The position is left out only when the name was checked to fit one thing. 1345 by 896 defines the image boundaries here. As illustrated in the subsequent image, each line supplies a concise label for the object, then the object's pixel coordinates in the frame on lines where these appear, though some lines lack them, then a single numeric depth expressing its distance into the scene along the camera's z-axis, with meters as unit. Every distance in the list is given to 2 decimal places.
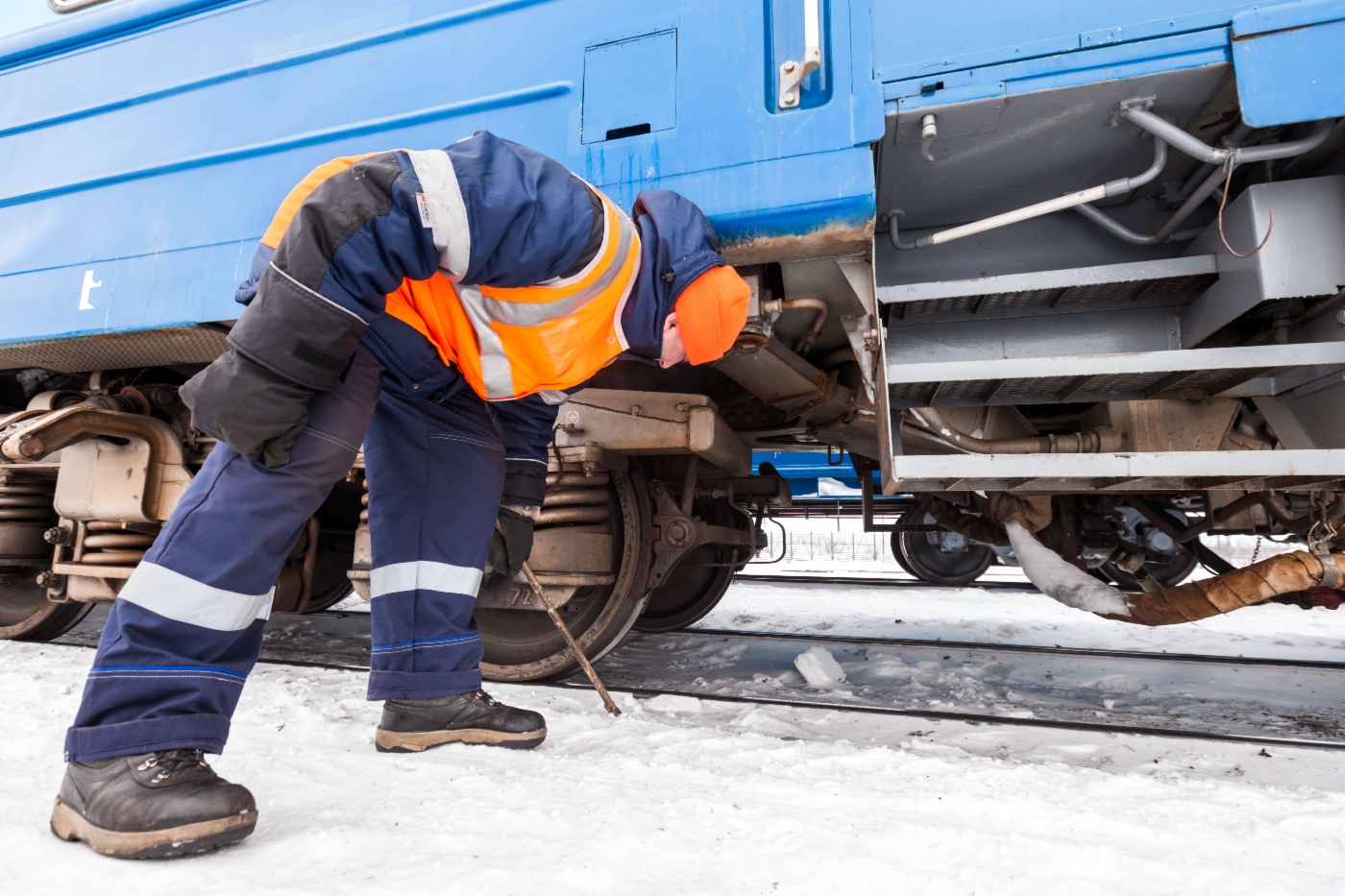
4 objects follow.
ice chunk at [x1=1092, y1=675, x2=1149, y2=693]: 2.93
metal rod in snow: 2.26
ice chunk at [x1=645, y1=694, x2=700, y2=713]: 2.28
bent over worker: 1.13
